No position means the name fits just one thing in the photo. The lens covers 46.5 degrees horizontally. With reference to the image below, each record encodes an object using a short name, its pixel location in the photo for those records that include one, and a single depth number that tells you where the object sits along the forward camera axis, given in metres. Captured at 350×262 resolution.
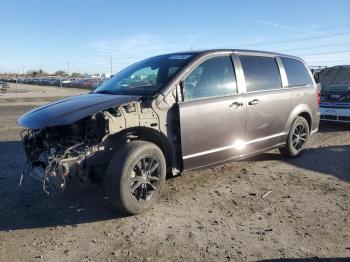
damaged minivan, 4.50
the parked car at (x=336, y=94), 10.62
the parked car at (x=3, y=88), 41.63
